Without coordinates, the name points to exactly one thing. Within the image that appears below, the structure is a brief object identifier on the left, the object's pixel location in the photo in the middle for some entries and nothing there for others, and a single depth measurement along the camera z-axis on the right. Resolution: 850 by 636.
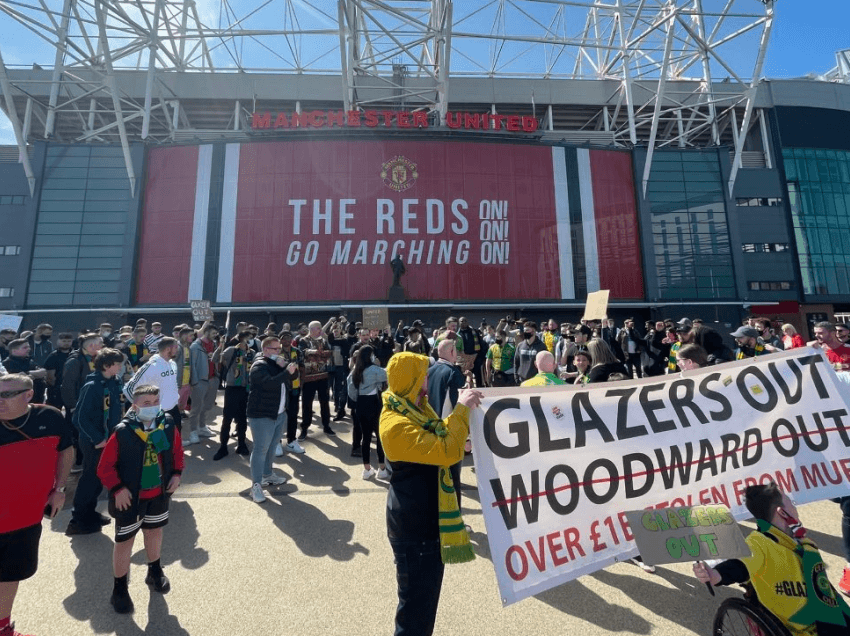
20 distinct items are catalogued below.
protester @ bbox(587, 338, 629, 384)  4.86
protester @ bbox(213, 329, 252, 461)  6.89
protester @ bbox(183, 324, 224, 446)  7.87
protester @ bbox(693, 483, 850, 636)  2.13
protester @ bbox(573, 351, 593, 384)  5.02
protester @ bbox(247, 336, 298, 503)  5.20
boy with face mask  3.15
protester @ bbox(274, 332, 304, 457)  6.98
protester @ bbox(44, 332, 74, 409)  7.42
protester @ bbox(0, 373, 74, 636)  2.70
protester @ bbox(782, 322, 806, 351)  7.12
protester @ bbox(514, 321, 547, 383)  8.33
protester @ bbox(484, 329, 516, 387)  9.46
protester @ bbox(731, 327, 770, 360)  6.87
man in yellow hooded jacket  2.30
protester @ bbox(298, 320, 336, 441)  7.97
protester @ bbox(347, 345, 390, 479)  5.87
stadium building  22.45
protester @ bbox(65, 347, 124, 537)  4.33
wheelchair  2.14
